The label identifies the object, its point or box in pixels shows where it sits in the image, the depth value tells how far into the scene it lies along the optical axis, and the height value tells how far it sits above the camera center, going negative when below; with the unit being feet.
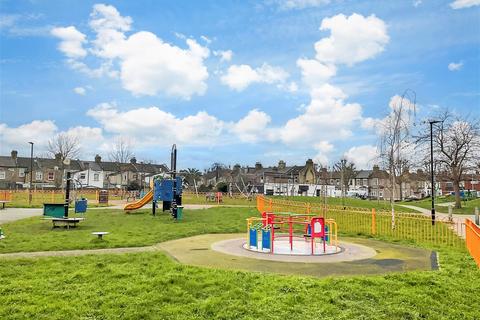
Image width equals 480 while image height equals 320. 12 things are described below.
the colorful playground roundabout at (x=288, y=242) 39.47 -5.78
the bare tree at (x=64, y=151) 225.97 +18.15
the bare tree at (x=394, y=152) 64.44 +5.84
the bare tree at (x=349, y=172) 289.58 +12.27
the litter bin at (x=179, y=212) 73.23 -4.72
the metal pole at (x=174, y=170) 75.22 +3.00
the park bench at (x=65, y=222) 57.36 -5.54
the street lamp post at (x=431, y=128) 71.17 +10.86
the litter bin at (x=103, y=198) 124.36 -4.12
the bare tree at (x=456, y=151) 135.44 +12.91
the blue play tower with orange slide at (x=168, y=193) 76.17 -1.49
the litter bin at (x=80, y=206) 71.31 -3.83
